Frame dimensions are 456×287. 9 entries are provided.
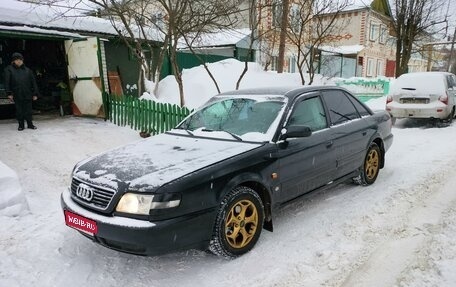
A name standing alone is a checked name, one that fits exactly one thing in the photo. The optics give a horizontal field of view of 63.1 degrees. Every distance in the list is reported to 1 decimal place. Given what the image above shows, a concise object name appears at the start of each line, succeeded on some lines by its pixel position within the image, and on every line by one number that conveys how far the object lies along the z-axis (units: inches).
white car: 386.9
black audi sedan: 113.5
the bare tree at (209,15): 377.7
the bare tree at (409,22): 665.6
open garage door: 381.4
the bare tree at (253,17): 446.2
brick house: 1095.0
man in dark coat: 317.4
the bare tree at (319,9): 506.3
